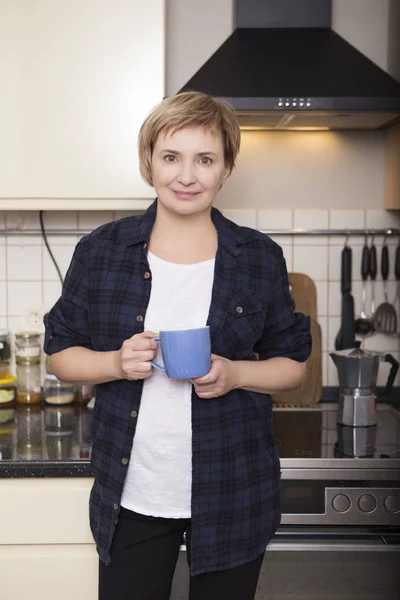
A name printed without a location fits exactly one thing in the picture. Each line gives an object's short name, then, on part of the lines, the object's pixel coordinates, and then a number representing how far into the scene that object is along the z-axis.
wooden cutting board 2.31
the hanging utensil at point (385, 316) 2.32
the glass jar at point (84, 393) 2.19
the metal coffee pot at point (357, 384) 2.02
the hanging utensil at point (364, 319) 2.33
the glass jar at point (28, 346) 2.22
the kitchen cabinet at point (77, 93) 1.84
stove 1.71
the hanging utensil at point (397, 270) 2.30
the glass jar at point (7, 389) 2.15
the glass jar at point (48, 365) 2.15
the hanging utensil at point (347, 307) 2.30
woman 1.17
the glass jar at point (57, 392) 2.19
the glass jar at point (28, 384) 2.21
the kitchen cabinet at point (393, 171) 2.20
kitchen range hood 1.82
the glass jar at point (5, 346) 2.17
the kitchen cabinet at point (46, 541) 1.67
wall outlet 2.28
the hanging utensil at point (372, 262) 2.30
